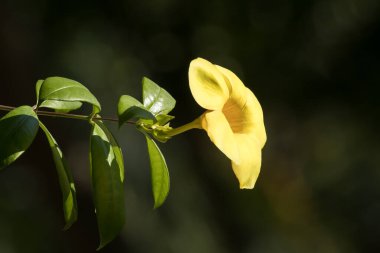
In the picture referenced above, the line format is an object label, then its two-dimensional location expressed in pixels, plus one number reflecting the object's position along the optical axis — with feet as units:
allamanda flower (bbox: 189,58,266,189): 4.26
